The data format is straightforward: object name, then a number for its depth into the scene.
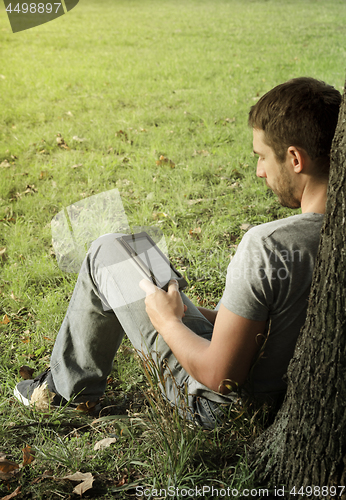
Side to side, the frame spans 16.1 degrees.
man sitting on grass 2.40
